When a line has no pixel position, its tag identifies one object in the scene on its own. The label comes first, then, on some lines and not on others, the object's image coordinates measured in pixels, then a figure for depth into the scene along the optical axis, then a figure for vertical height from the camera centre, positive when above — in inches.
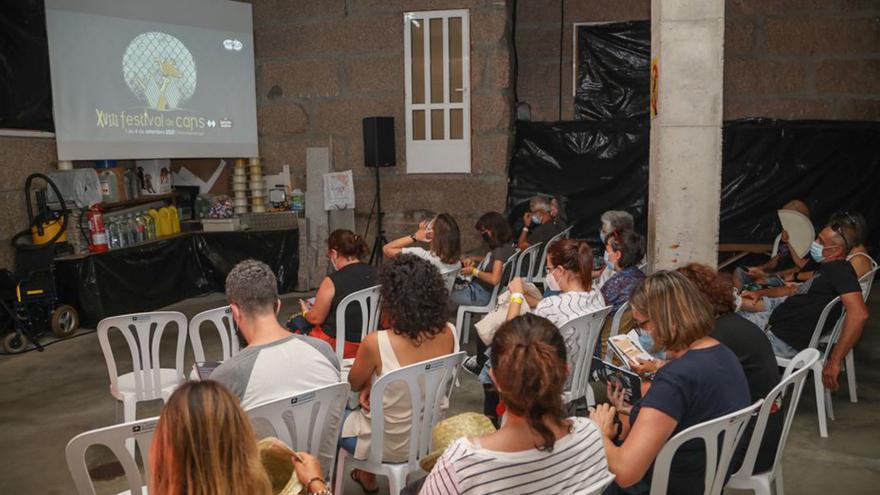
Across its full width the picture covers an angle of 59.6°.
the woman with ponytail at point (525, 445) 68.0 -25.5
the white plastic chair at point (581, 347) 130.4 -32.3
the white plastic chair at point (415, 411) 101.9 -34.1
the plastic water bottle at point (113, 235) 259.8 -23.4
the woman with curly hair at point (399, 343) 108.4 -25.9
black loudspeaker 287.9 +8.0
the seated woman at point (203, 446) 60.6 -22.4
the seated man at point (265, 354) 96.0 -24.4
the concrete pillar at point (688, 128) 174.9 +7.0
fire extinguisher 248.7 -20.9
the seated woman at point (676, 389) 82.9 -25.6
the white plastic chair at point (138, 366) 136.9 -36.1
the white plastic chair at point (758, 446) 93.0 -36.3
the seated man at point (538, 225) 246.7 -20.9
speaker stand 300.5 -30.3
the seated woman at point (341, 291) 152.5 -25.4
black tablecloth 242.8 -36.6
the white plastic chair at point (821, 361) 146.7 -39.0
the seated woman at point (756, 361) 99.7 -26.7
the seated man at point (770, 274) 197.2 -31.0
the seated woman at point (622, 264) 156.0 -22.2
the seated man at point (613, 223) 194.5 -16.2
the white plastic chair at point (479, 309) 197.6 -37.9
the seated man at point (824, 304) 148.2 -29.4
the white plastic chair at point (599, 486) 66.0 -29.0
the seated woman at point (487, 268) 195.6 -27.6
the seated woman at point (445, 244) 188.5 -20.2
